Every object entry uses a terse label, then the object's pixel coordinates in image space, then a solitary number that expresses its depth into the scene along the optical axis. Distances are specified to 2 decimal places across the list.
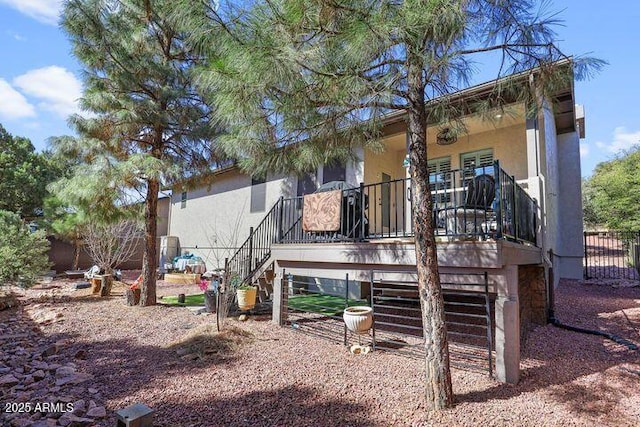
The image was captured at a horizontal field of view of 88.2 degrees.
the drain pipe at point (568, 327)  5.08
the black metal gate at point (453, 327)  4.36
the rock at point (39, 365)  4.55
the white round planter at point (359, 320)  4.81
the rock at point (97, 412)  3.26
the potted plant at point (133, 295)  8.45
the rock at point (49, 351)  5.05
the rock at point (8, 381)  3.95
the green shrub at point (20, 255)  8.34
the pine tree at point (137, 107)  7.40
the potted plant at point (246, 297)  7.16
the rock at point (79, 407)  3.32
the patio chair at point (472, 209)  4.93
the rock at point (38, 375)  4.18
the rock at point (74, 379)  4.04
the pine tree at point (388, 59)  3.04
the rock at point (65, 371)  4.28
